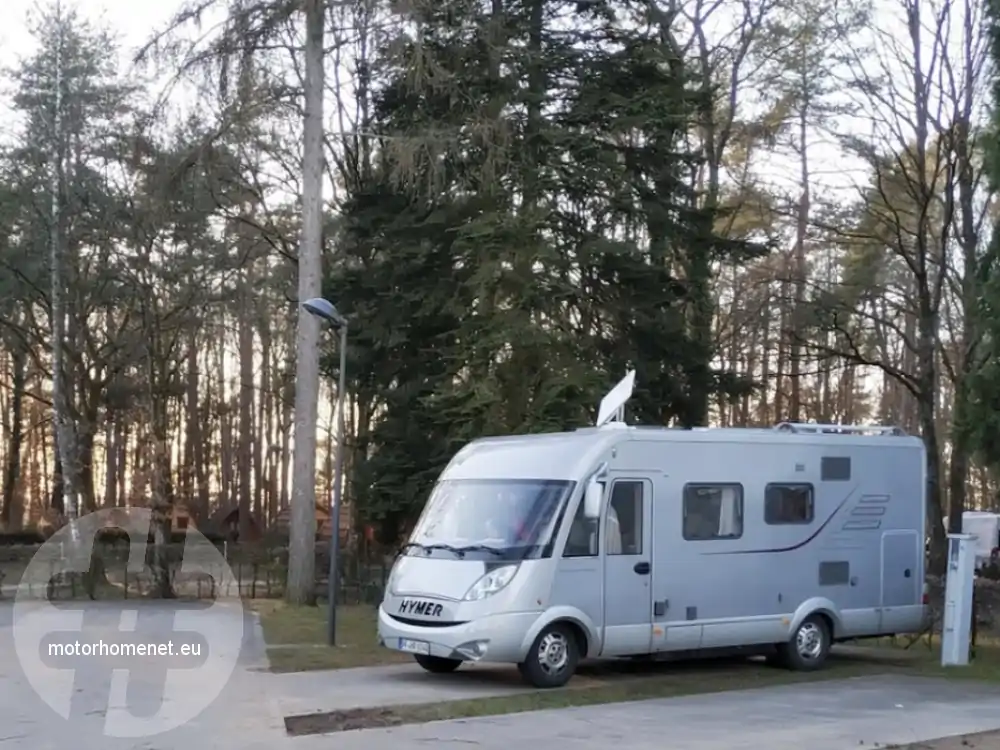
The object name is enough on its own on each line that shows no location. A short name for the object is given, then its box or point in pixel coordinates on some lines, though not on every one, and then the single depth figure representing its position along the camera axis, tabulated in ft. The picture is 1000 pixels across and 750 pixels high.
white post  50.16
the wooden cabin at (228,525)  150.61
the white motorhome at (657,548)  41.98
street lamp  52.01
